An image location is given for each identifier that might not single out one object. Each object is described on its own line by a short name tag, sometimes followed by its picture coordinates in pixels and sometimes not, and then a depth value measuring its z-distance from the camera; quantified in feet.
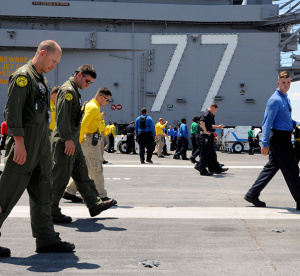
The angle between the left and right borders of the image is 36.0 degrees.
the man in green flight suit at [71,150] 17.89
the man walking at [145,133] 54.13
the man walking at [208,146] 39.09
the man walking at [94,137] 22.92
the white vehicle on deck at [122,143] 82.28
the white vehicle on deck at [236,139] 88.38
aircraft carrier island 105.50
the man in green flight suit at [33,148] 13.07
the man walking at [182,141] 64.90
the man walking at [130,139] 78.23
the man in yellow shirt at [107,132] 80.86
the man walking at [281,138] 21.85
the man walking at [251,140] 81.30
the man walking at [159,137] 70.33
